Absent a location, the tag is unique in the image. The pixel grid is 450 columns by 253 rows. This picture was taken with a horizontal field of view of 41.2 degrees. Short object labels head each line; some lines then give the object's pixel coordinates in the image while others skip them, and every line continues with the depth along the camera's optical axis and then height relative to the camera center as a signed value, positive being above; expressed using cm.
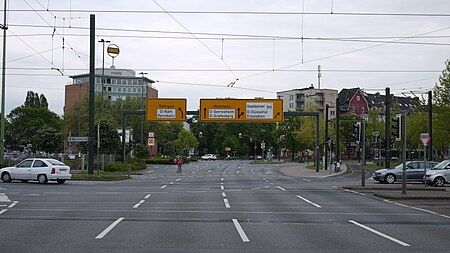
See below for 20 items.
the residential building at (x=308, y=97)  14218 +1066
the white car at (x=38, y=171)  3453 -183
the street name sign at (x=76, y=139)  4363 +9
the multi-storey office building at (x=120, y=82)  13850 +1375
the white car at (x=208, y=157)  13225 -361
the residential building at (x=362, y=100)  13438 +974
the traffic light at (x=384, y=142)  4784 -5
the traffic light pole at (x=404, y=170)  2649 -127
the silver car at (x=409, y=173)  3869 -200
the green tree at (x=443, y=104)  5333 +346
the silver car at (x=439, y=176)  3597 -203
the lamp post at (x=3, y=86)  4072 +393
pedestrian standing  5671 -240
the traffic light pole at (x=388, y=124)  4835 +151
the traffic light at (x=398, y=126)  2917 +78
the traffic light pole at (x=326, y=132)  6316 +102
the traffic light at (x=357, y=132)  3712 +61
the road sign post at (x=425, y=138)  3197 +22
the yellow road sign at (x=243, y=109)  5191 +275
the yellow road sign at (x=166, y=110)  5278 +271
